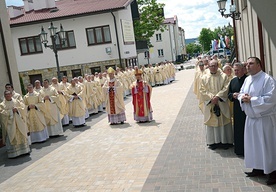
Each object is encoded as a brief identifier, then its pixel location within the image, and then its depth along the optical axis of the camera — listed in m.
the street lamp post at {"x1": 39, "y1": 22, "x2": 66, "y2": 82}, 14.68
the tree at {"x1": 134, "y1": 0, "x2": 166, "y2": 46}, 39.94
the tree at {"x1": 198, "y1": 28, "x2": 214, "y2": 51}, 110.19
